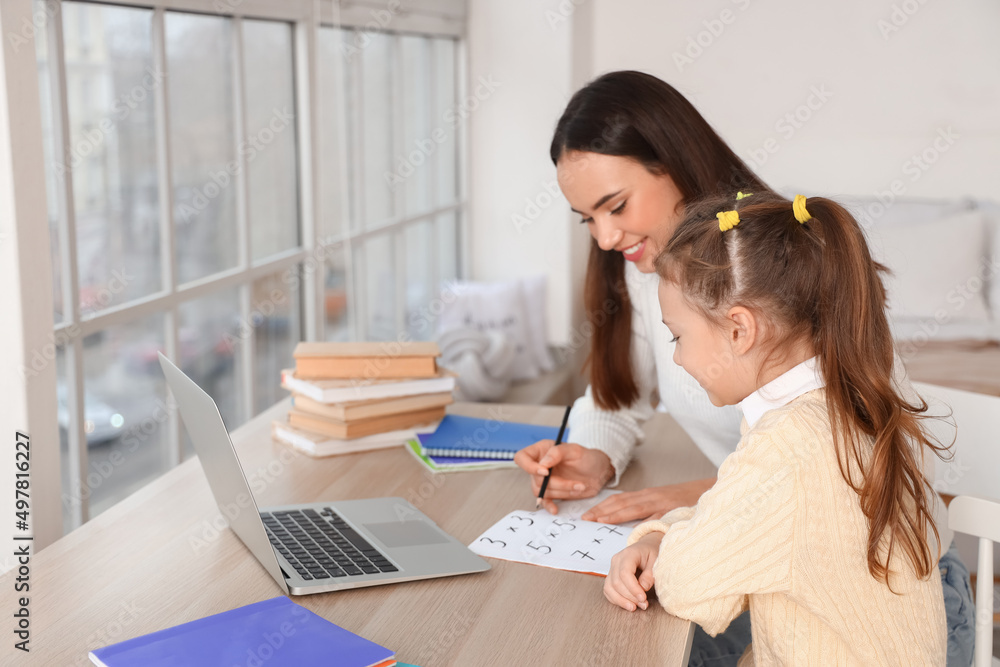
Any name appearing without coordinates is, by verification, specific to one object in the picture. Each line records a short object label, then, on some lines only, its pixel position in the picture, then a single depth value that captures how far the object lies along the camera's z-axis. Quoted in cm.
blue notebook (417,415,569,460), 147
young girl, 90
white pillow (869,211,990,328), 303
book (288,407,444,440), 149
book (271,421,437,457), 147
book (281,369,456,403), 149
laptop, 102
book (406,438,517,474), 142
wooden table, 91
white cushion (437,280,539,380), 327
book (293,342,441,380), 154
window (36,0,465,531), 159
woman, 127
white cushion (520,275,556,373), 349
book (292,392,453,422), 149
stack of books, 149
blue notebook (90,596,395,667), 84
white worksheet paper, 110
